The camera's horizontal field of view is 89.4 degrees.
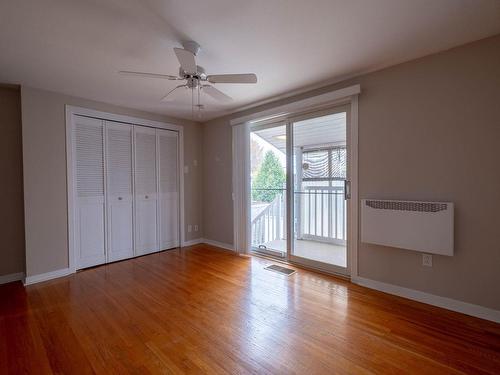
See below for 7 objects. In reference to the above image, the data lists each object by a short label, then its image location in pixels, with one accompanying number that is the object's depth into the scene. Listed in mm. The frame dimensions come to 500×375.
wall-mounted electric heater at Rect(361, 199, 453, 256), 2283
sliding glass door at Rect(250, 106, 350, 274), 3183
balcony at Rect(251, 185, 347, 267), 3275
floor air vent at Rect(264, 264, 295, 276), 3332
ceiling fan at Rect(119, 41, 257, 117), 1921
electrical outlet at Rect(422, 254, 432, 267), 2443
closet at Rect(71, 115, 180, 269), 3559
